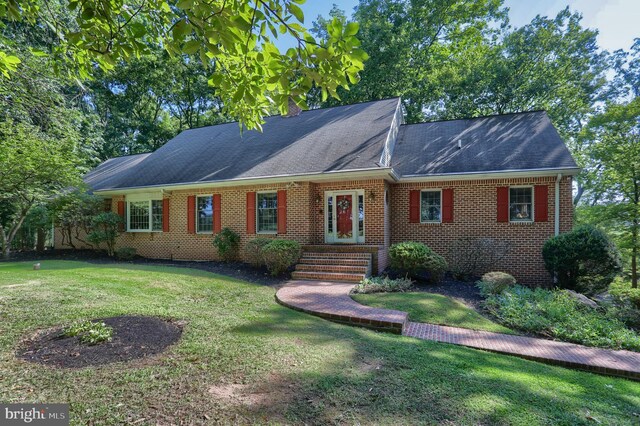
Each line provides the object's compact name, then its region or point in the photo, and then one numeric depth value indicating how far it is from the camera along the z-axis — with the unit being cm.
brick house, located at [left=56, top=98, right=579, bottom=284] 998
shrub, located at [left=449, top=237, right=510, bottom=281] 1003
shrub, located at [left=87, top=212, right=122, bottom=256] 1285
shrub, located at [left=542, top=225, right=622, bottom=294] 816
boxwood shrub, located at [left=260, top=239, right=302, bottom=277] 922
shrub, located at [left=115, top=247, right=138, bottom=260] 1255
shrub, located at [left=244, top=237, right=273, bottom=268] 987
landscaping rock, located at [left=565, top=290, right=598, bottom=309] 731
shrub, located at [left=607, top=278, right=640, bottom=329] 671
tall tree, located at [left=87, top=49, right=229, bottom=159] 2300
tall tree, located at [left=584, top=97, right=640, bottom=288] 1092
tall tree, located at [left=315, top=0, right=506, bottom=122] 1977
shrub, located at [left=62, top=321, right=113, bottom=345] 362
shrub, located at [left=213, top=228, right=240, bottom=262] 1128
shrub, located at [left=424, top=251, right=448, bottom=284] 860
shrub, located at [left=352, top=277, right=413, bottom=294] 779
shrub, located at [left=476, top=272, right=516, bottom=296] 813
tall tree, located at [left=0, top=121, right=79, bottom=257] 1043
